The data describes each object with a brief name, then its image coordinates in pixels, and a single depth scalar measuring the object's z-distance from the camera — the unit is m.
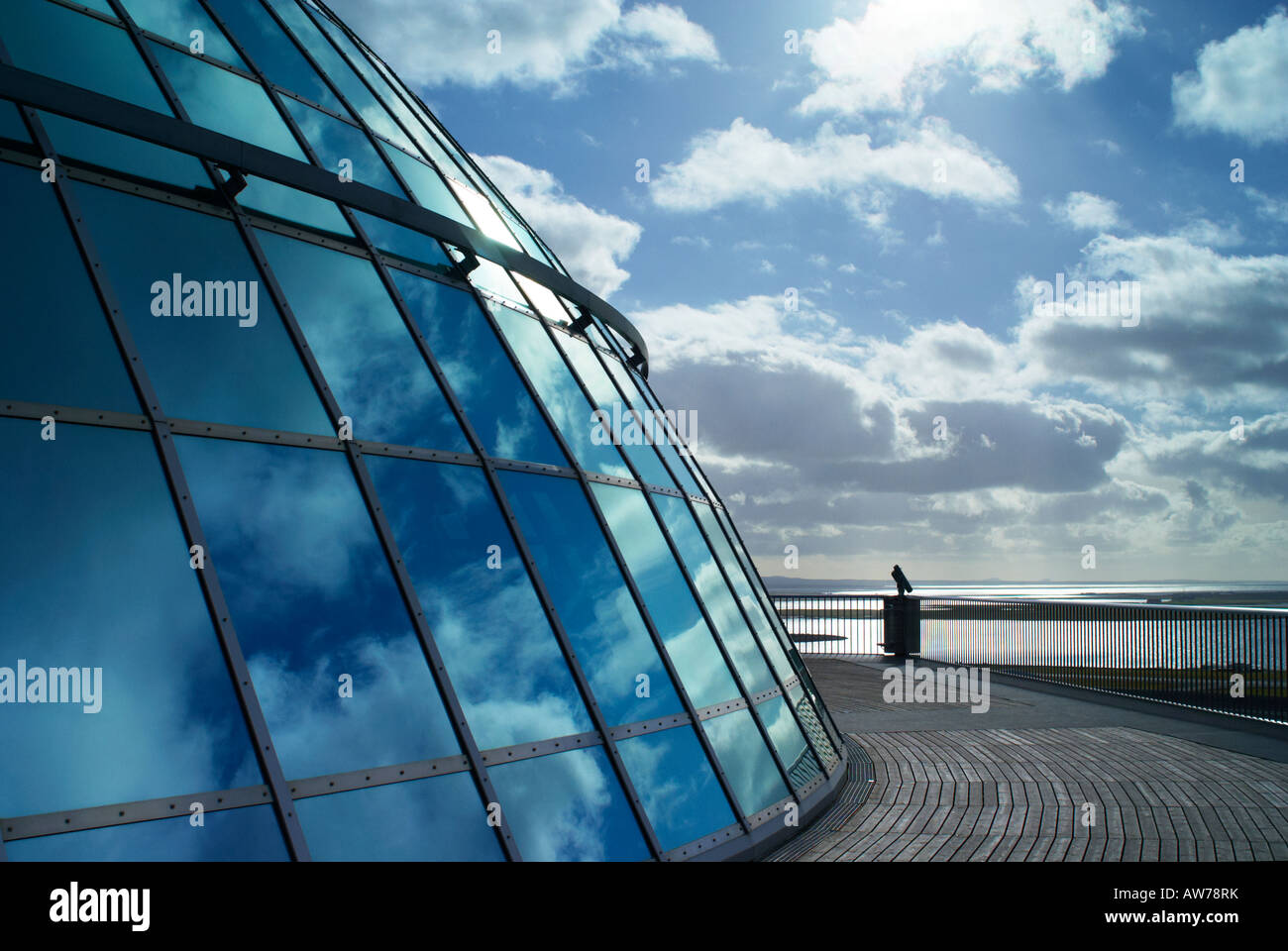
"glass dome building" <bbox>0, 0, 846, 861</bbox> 4.32
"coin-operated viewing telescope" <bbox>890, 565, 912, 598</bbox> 23.84
